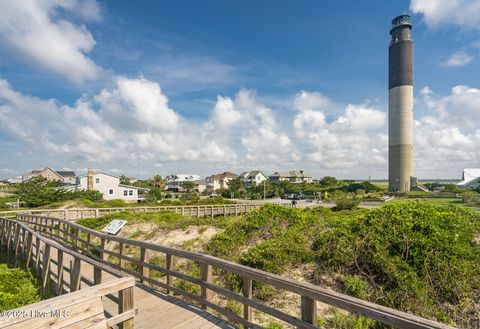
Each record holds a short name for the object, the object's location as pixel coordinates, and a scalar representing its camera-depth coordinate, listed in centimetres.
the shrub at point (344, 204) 3042
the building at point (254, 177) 9781
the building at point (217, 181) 9275
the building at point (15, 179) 9368
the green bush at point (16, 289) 529
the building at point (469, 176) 7133
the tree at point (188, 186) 8138
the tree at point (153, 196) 4822
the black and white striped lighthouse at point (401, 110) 6105
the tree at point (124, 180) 8551
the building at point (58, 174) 7131
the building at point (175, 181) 8999
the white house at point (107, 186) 4669
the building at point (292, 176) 10625
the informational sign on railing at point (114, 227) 994
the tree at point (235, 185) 7394
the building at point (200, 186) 8996
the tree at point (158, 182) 8510
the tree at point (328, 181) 8469
